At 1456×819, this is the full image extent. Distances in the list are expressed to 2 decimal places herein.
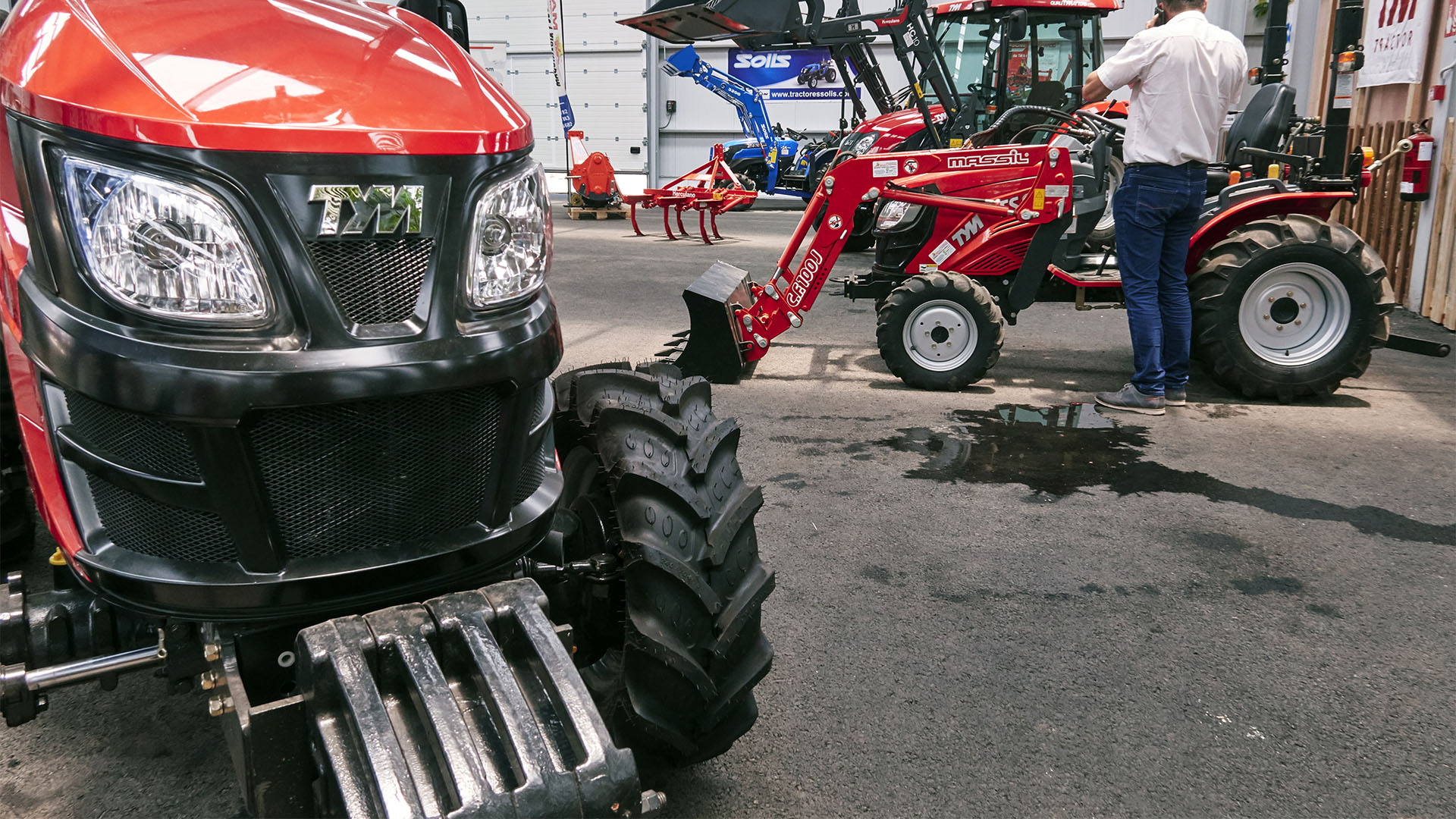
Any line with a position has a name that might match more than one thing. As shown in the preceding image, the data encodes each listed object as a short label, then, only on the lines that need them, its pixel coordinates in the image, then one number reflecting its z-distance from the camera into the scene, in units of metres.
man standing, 5.05
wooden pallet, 17.03
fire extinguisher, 7.75
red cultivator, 13.33
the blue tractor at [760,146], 16.61
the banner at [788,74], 21.02
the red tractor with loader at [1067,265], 5.57
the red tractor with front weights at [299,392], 1.42
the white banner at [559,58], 18.02
